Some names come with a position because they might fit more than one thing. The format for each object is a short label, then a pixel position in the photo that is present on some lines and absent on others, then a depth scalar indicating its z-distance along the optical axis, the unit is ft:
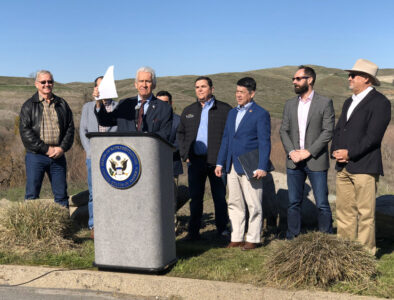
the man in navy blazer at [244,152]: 19.16
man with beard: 18.56
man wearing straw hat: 16.74
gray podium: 14.88
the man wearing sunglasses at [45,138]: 20.61
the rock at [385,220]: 20.02
